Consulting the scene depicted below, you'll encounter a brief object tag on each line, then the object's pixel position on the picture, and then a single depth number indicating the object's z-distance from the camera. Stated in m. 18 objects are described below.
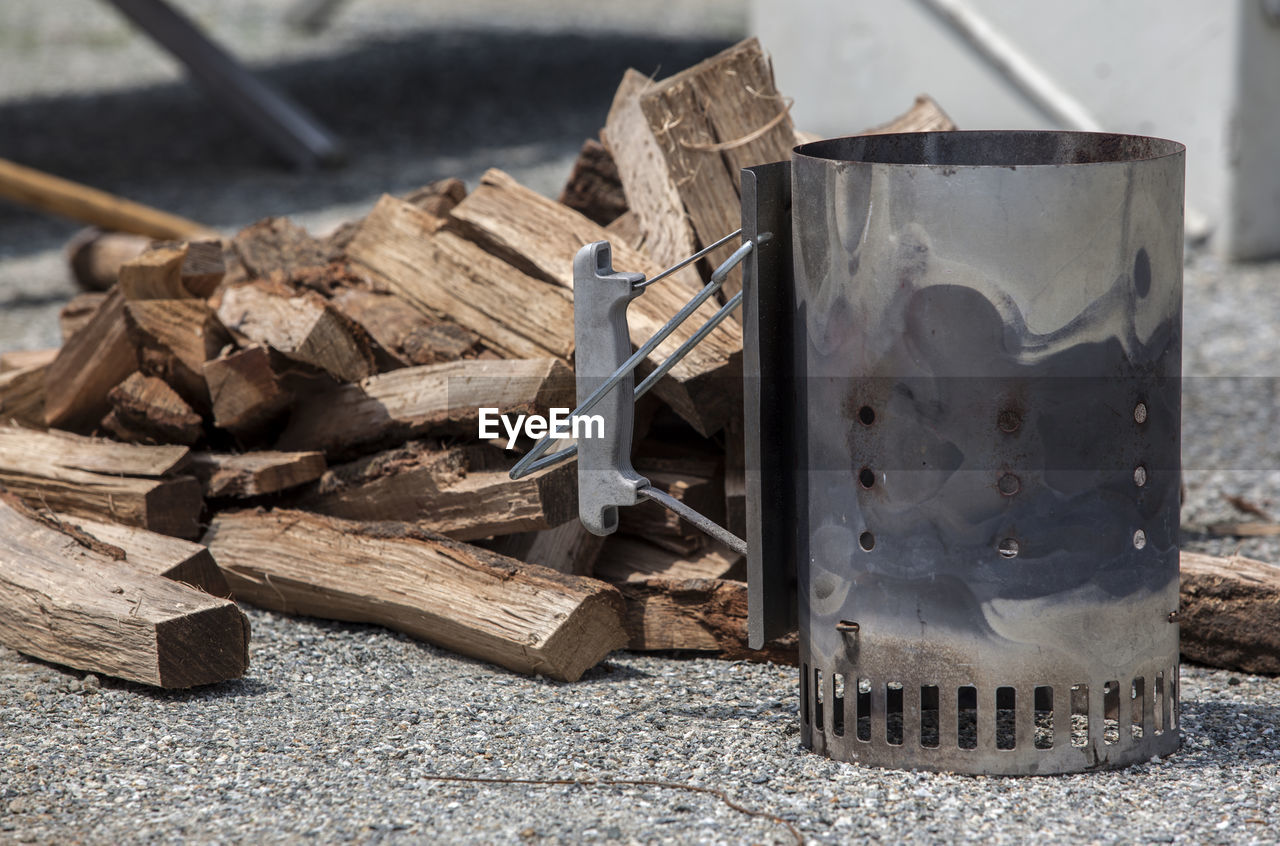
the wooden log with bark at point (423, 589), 6.20
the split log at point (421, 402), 6.66
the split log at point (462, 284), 7.11
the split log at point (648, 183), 7.27
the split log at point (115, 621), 5.77
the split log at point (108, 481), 7.02
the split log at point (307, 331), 7.02
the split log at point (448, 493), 6.54
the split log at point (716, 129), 7.37
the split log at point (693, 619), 6.55
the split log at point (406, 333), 7.25
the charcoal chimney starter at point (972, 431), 4.83
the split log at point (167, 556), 6.49
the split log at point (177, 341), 7.37
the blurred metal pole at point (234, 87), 19.86
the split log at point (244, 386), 7.01
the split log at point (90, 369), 7.54
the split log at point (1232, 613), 6.33
